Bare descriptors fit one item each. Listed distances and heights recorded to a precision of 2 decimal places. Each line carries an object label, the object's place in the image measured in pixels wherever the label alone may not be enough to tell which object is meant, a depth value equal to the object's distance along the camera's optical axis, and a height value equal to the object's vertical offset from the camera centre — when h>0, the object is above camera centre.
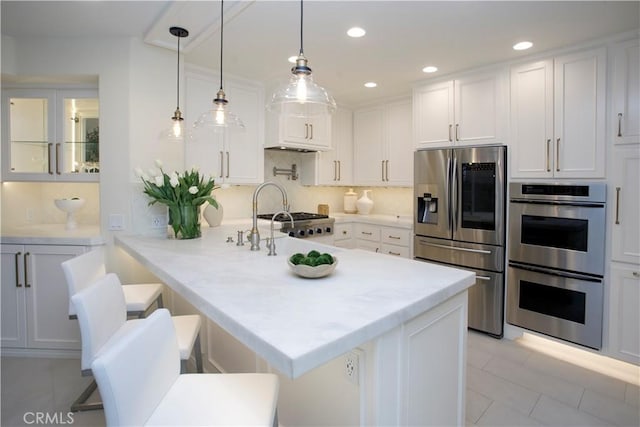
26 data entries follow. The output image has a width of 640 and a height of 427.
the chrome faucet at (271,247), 2.02 -0.26
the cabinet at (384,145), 4.13 +0.73
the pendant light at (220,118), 2.04 +0.52
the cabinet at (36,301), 2.61 -0.77
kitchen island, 0.96 -0.36
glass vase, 2.53 -0.14
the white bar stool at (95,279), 1.77 -0.44
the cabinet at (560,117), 2.58 +0.69
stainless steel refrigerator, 3.05 -0.13
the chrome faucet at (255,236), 2.16 -0.21
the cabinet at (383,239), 3.80 -0.42
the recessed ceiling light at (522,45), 2.63 +1.23
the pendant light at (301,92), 1.51 +0.52
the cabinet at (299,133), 3.70 +0.79
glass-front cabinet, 2.80 +0.54
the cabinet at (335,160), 4.46 +0.57
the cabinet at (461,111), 3.08 +0.88
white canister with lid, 4.91 +0.01
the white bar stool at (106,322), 1.38 -0.54
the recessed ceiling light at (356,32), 2.42 +1.22
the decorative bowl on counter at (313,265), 1.46 -0.27
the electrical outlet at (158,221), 2.79 -0.16
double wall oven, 2.58 -0.44
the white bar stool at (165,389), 0.88 -0.59
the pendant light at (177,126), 2.41 +0.54
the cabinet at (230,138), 3.17 +0.64
